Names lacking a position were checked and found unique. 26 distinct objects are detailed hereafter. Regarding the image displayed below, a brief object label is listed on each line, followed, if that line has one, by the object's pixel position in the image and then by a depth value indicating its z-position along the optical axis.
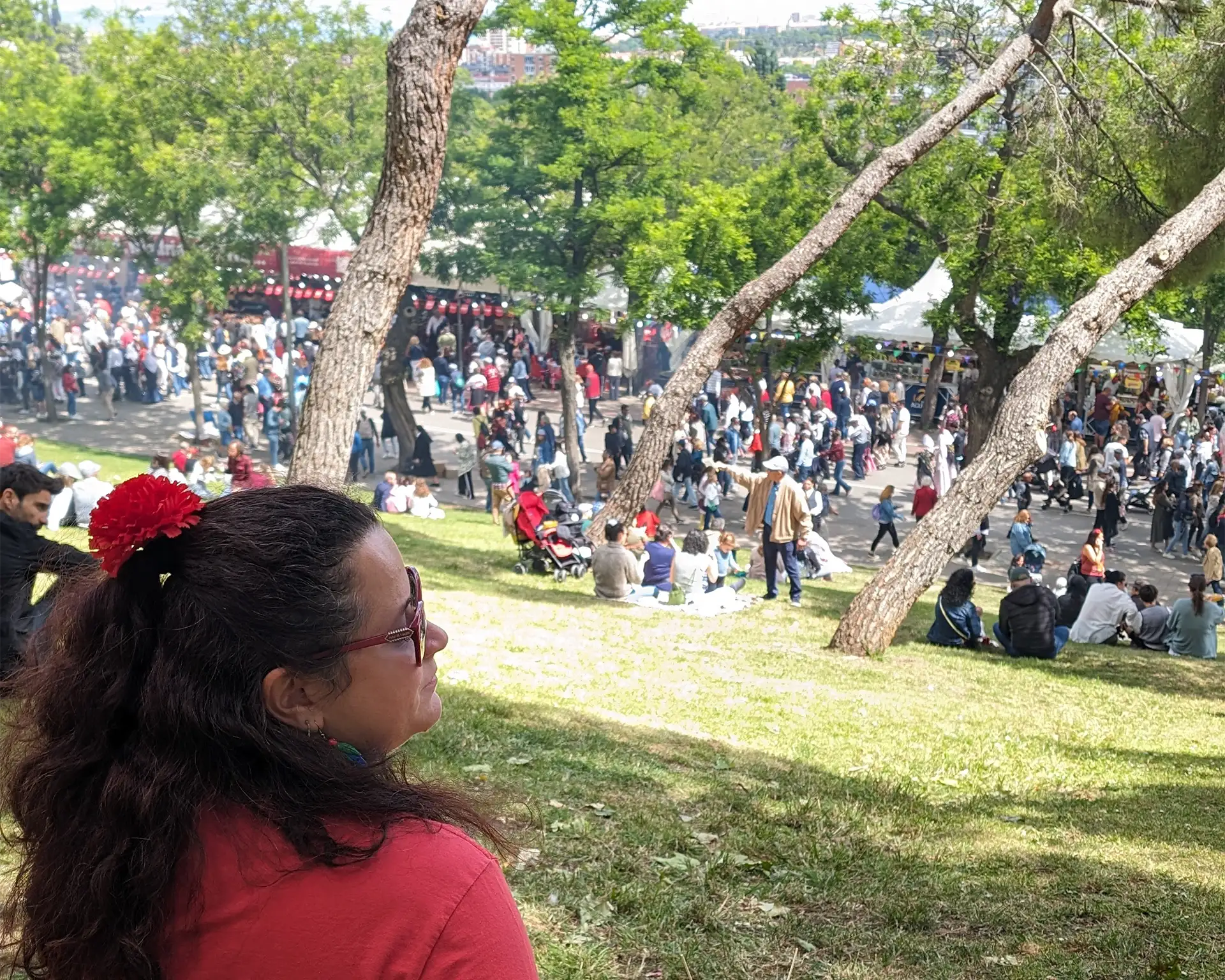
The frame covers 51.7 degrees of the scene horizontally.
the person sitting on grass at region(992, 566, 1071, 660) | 12.02
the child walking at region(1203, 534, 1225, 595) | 16.77
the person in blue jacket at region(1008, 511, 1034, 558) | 18.23
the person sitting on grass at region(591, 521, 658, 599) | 13.41
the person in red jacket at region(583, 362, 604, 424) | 31.11
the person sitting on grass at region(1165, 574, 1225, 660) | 13.02
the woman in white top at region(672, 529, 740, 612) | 13.65
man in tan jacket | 13.92
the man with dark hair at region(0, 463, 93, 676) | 5.44
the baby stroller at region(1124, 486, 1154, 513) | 24.33
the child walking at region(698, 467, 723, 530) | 20.72
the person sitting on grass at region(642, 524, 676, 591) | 14.27
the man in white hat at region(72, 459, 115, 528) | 14.32
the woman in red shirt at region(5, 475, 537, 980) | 1.35
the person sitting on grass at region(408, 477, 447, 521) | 20.70
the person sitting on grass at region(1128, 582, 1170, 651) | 13.62
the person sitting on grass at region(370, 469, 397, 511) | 20.73
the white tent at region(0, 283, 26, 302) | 34.44
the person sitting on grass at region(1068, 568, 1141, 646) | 13.84
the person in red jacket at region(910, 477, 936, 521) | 19.41
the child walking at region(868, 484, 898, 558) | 19.88
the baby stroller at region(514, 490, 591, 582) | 15.07
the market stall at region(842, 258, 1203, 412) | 22.20
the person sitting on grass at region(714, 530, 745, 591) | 15.05
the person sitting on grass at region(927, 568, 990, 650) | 12.30
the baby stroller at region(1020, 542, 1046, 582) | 15.58
